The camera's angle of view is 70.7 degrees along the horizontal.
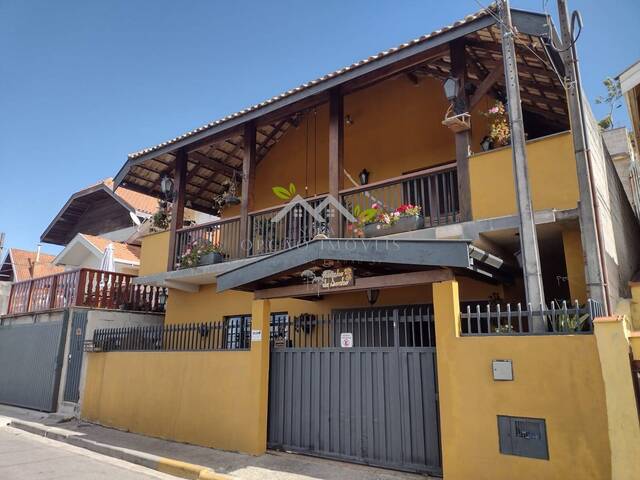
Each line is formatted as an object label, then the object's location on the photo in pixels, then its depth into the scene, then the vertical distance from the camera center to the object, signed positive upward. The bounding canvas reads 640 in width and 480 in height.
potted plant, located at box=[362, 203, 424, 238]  7.71 +2.13
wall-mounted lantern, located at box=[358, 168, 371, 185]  11.23 +4.12
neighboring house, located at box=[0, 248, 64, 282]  23.00 +4.05
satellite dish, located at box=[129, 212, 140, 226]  18.65 +5.13
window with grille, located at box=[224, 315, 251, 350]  9.58 +0.28
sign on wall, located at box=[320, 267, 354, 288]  6.60 +0.99
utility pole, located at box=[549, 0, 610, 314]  5.52 +2.15
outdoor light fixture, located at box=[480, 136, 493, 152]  8.73 +3.84
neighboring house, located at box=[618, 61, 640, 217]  9.66 +5.46
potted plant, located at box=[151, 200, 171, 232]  12.68 +3.52
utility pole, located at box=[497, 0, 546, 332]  5.46 +2.11
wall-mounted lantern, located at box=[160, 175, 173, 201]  11.79 +4.06
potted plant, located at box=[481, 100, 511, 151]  7.48 +3.55
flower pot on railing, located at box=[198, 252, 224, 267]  10.26 +1.94
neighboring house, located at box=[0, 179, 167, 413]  11.53 +0.72
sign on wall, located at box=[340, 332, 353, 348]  6.65 +0.08
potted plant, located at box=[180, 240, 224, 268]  10.30 +2.07
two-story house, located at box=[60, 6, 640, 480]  4.88 +0.91
